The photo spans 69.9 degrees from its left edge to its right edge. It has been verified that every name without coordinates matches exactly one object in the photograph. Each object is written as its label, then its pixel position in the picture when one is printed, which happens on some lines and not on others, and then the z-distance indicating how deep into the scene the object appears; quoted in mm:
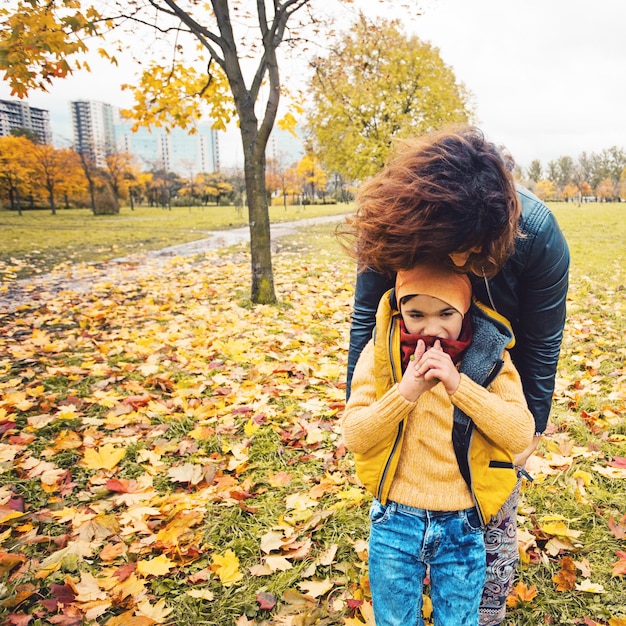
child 1223
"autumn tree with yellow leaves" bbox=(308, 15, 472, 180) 16078
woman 1048
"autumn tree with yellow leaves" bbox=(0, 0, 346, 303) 4391
